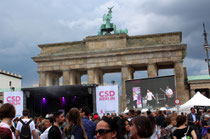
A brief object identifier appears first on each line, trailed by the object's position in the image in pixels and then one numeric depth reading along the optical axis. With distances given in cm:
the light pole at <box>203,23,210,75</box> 4449
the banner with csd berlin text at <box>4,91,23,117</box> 2661
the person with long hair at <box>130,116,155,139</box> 340
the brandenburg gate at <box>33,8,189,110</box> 3775
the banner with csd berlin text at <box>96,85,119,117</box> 2447
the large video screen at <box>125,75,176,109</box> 2813
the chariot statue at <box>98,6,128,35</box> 4259
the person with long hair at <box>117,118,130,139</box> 590
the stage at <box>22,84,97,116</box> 2838
